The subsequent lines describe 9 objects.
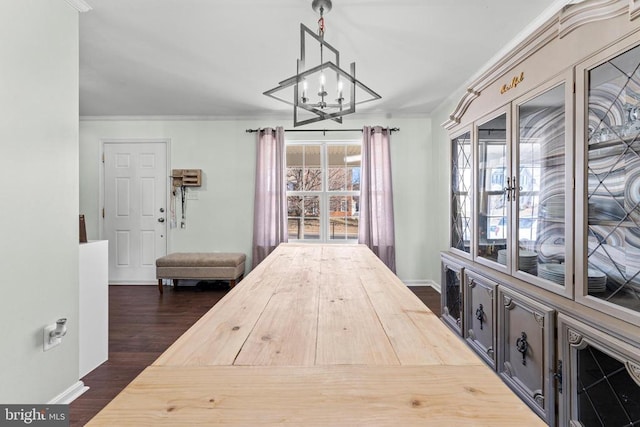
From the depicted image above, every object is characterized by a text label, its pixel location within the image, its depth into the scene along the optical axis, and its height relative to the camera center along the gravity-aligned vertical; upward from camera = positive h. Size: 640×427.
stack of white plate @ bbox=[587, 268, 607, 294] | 1.22 -0.30
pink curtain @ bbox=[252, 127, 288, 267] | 4.08 +0.18
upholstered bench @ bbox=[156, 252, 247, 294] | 3.83 -0.75
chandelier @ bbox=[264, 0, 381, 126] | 1.49 +0.71
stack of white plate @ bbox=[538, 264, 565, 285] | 1.41 -0.31
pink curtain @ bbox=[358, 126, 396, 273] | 4.05 +0.18
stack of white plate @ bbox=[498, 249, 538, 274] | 1.63 -0.29
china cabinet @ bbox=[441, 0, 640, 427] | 1.13 -0.05
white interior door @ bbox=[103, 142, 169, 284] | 4.29 -0.10
